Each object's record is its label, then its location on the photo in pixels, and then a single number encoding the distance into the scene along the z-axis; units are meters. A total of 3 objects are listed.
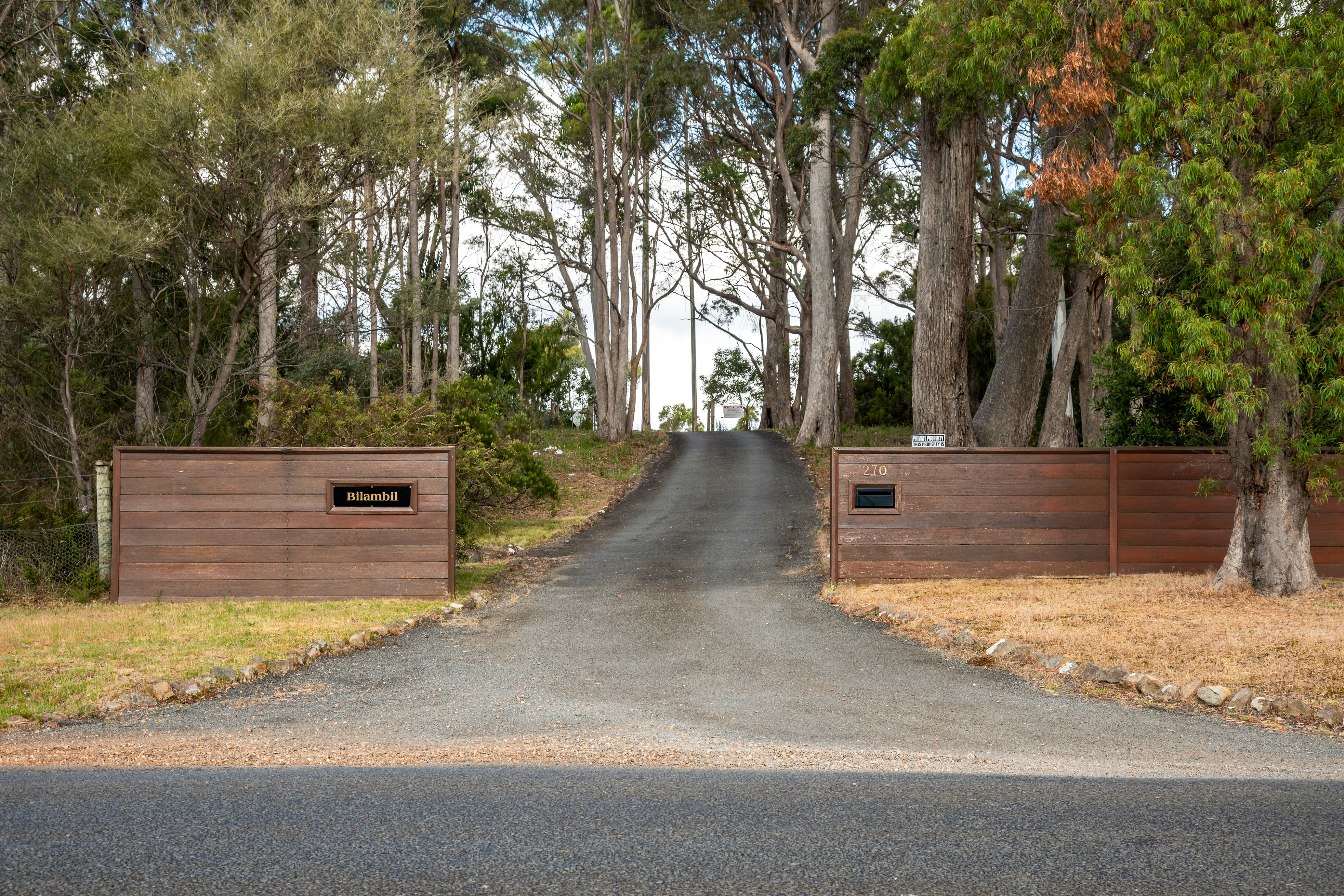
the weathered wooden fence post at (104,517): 11.52
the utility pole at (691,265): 32.94
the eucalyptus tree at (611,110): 28.88
